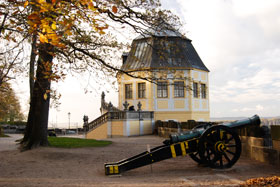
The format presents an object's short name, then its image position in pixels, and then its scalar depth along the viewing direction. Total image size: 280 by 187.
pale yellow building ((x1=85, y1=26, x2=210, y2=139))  26.27
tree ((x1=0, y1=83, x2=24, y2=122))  29.42
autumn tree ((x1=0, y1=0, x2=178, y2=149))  12.38
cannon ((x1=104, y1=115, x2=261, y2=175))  7.32
